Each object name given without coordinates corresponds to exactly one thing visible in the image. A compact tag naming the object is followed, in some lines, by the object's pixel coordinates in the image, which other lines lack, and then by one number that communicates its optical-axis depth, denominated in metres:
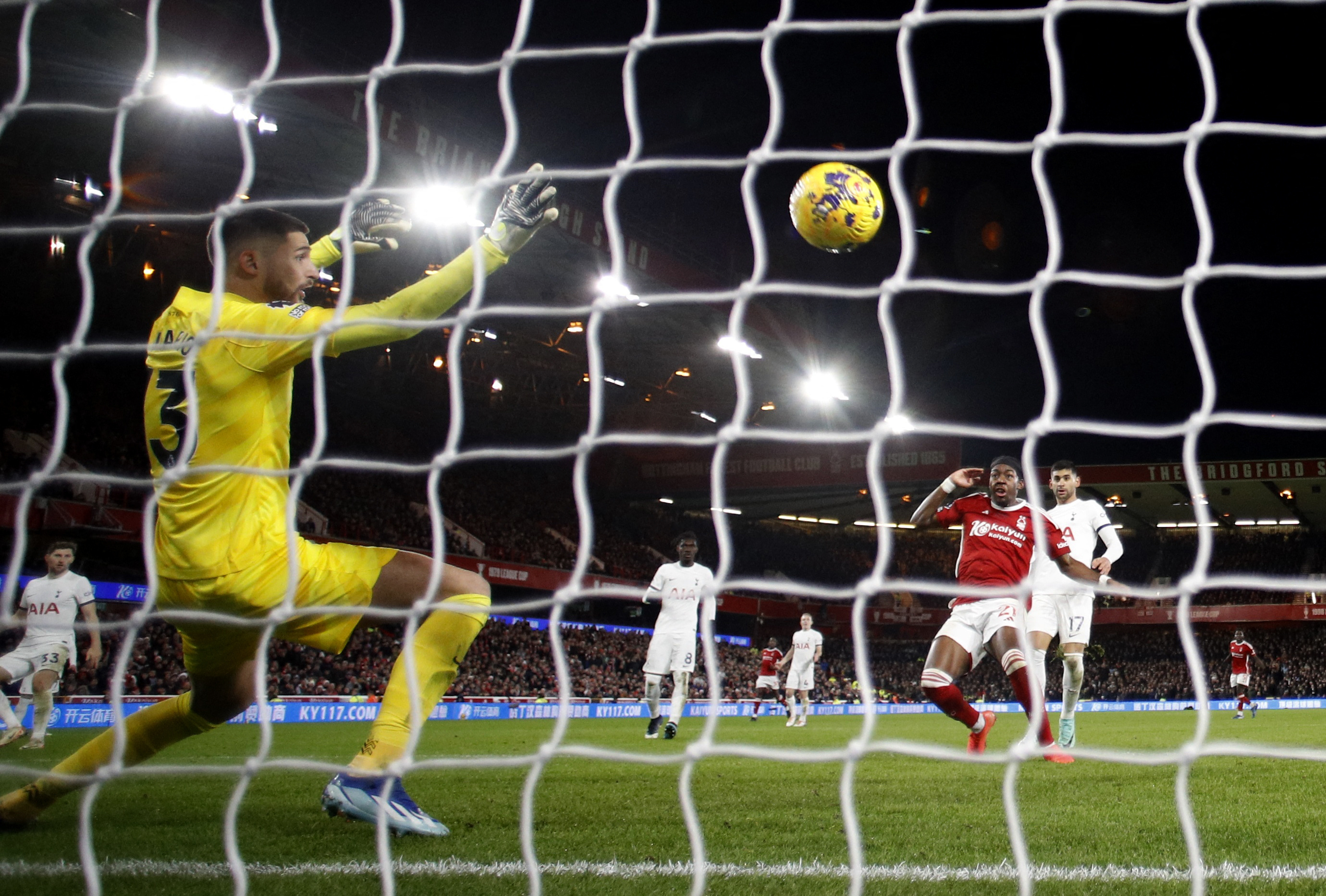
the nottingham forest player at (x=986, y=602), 6.00
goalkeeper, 2.94
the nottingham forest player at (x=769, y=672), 19.17
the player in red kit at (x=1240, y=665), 20.86
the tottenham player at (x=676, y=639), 10.05
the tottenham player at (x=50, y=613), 8.54
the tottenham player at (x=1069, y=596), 6.99
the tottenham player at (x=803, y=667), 16.27
